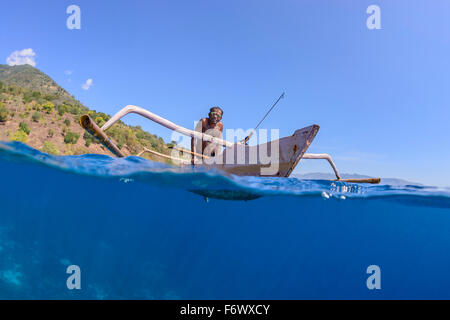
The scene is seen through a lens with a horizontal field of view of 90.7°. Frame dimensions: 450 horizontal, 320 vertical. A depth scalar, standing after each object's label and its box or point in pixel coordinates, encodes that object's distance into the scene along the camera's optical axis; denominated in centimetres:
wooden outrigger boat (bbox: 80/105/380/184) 398
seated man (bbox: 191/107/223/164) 596
